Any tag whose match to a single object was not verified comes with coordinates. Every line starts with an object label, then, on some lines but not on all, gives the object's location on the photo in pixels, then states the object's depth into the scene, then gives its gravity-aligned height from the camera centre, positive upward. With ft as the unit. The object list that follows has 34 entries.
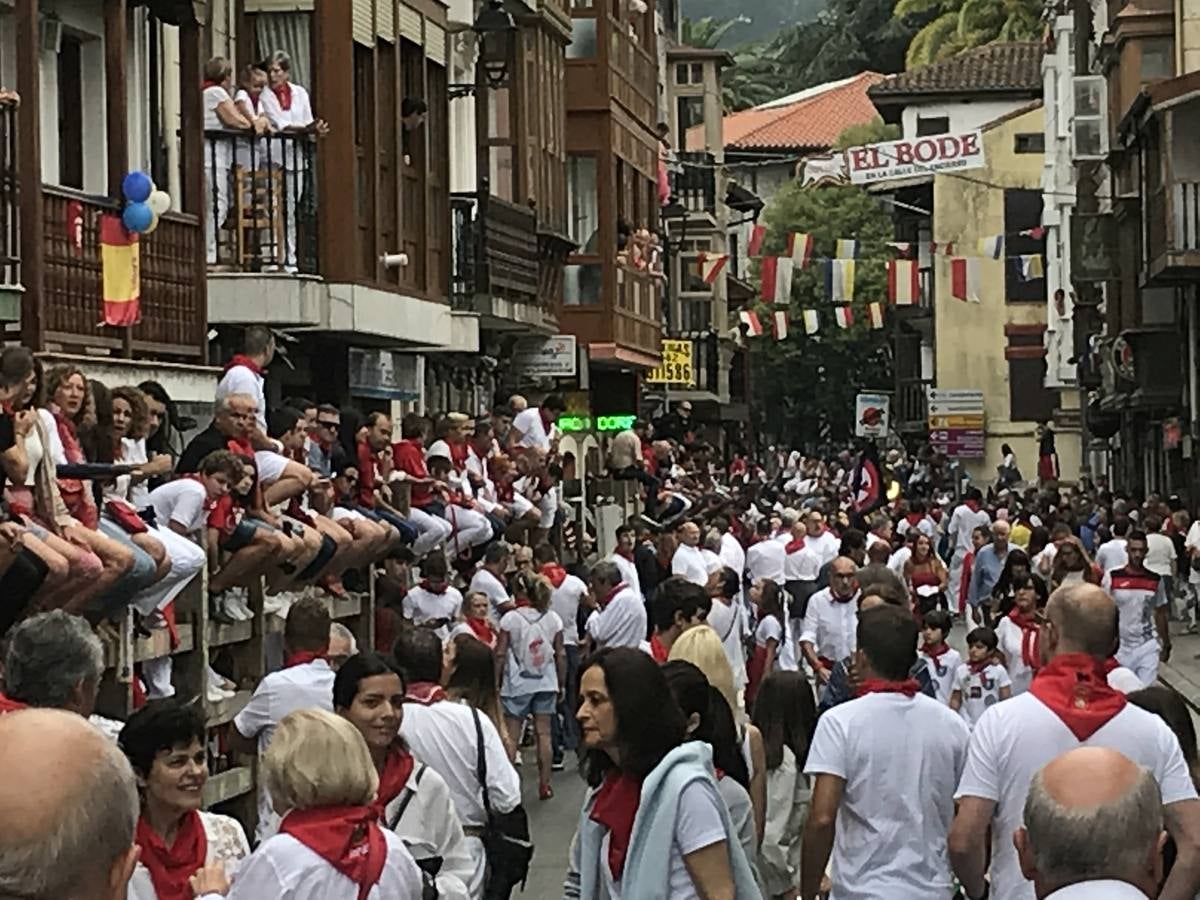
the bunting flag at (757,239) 209.15 +12.59
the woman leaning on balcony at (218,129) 75.31 +7.45
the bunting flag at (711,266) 232.94 +12.20
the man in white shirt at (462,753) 33.91 -3.58
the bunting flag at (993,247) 207.00 +11.70
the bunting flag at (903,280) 215.92 +9.90
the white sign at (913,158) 195.11 +16.81
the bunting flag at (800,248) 196.13 +11.30
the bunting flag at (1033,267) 236.41 +11.72
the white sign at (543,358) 127.54 +2.90
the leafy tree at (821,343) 338.75 +9.06
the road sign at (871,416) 277.64 +0.42
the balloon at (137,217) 63.82 +4.56
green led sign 138.62 +0.16
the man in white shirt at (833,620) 66.85 -4.36
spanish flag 63.62 +3.45
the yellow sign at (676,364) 207.15 +4.21
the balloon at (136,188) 63.93 +5.17
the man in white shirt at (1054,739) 28.78 -3.03
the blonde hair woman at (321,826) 24.53 -3.17
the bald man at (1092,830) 17.92 -2.44
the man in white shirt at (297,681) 36.63 -2.96
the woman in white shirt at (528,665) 71.77 -5.55
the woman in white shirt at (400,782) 29.58 -3.46
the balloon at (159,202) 65.42 +5.02
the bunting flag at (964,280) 223.51 +10.30
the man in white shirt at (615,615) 71.77 -4.43
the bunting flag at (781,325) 275.55 +8.74
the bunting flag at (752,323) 281.74 +9.32
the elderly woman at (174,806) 25.13 -3.09
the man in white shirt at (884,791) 30.63 -3.69
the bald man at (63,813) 13.52 -1.67
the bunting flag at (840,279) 216.74 +10.16
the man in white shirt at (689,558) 82.79 -3.63
